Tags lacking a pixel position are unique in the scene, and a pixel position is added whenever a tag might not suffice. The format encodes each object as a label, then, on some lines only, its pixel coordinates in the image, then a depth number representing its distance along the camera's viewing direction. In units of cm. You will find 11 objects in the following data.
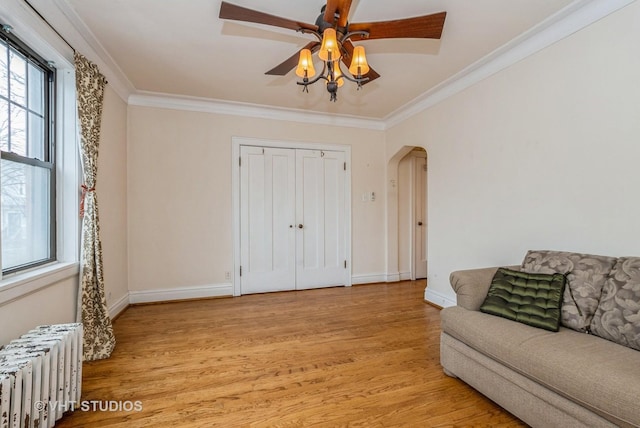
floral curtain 242
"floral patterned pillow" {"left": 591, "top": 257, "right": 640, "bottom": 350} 159
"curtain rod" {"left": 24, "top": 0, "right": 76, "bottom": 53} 197
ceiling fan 174
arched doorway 491
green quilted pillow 185
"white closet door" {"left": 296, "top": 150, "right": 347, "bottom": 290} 450
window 194
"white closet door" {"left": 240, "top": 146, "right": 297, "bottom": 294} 425
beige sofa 133
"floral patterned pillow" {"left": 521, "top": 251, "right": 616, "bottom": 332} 181
